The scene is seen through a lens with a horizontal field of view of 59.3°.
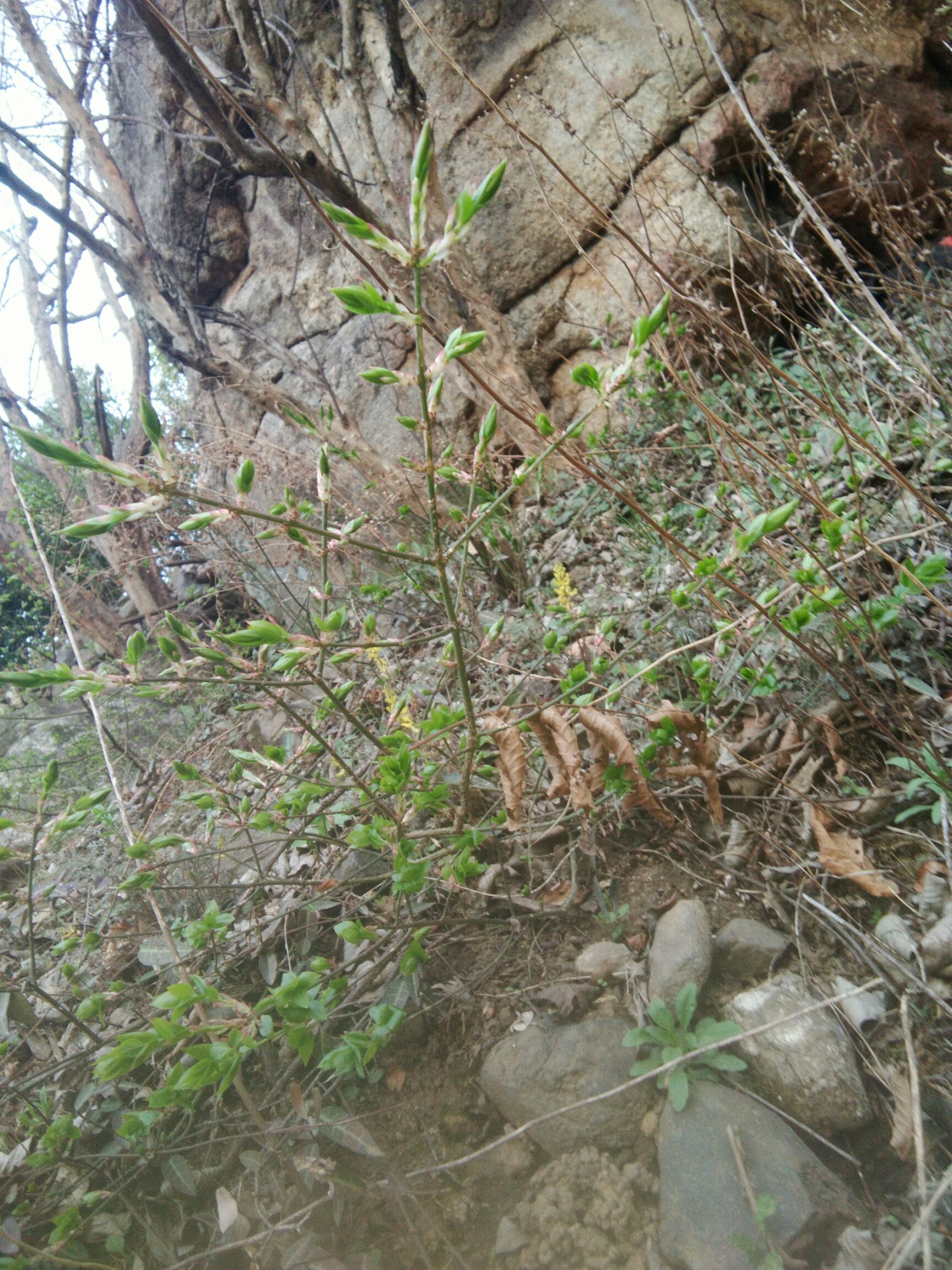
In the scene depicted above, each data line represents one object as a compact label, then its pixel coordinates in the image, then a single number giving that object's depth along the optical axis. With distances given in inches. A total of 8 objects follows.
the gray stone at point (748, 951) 22.4
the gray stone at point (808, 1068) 19.2
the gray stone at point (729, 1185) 17.4
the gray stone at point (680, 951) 22.1
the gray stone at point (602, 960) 23.7
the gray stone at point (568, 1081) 20.5
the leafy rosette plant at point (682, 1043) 19.7
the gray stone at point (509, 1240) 19.3
